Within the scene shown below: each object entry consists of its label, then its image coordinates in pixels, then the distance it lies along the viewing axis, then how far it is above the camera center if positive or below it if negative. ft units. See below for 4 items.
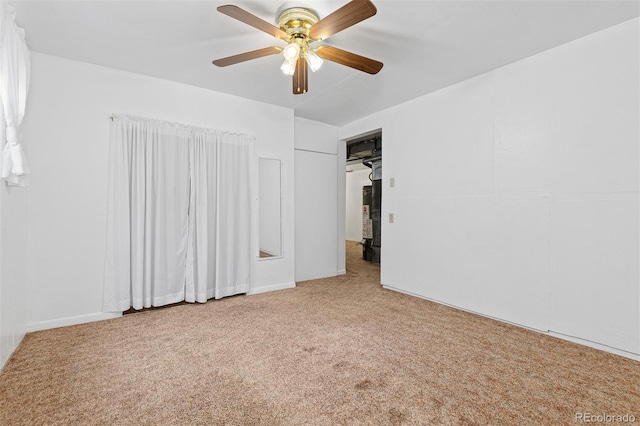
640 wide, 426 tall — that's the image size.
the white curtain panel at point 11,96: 6.44 +2.82
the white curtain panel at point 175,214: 9.83 -0.05
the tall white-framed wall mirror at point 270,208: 13.21 +0.24
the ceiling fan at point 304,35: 5.65 +4.05
